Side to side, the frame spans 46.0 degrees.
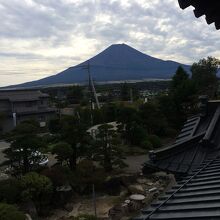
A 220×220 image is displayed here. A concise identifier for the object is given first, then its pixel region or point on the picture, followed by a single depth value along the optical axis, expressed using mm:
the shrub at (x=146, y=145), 15212
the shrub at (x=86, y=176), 9602
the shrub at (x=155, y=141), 15613
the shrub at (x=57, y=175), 8917
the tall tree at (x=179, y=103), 17619
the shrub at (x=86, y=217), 7413
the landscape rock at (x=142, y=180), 11069
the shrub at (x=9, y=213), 5953
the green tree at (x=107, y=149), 11156
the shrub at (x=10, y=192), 7896
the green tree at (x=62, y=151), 10195
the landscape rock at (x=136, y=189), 10048
